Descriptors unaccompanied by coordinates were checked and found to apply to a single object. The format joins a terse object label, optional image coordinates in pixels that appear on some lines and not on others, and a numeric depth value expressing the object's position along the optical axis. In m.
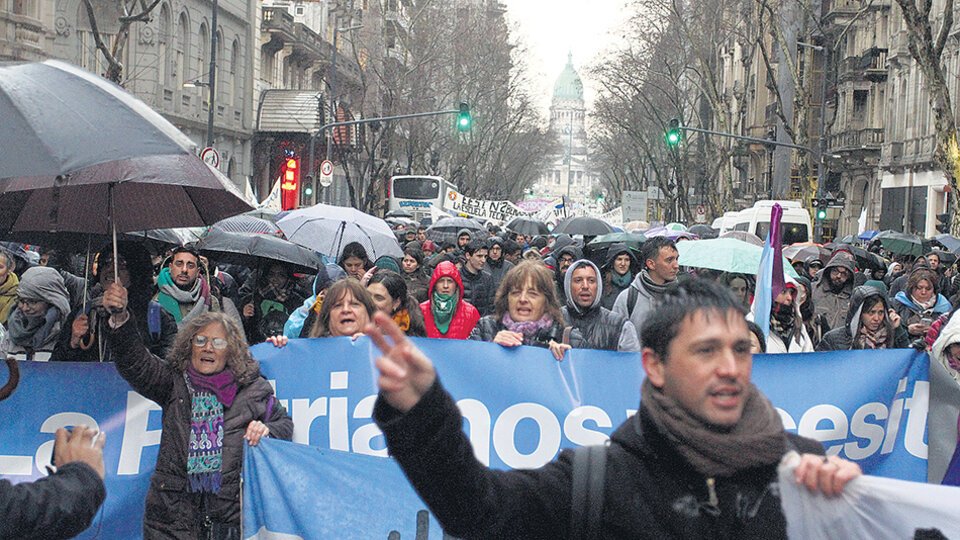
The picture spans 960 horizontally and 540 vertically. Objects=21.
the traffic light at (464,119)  32.34
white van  24.88
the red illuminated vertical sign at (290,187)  38.31
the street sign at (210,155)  20.10
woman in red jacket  7.62
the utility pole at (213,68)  24.89
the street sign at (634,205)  52.28
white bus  49.38
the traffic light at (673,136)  33.59
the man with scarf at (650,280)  8.01
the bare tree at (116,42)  17.67
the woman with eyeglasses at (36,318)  7.04
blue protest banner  5.45
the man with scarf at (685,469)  2.34
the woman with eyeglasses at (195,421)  4.70
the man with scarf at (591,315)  6.41
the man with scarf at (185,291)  7.16
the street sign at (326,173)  31.47
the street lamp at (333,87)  35.59
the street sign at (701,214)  52.22
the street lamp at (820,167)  31.86
